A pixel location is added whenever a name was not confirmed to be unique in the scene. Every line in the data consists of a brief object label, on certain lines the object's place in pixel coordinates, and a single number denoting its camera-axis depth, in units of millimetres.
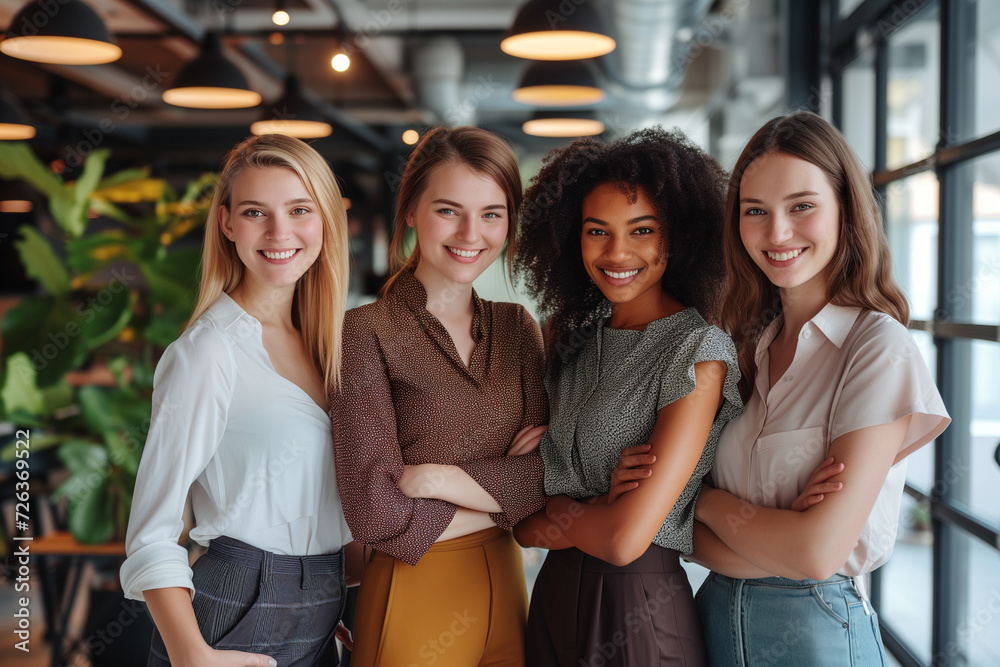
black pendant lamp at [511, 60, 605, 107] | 4434
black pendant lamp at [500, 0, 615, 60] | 3188
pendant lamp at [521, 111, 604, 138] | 5512
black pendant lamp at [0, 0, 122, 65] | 2865
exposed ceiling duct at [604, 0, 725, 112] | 4227
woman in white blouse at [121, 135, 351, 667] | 1462
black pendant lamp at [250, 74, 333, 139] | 4820
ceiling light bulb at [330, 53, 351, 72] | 4096
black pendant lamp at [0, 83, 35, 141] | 4496
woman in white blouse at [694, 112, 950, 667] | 1374
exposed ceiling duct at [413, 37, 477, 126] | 6676
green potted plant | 3121
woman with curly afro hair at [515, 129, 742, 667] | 1501
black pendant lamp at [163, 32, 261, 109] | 4020
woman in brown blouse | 1593
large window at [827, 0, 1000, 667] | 2047
